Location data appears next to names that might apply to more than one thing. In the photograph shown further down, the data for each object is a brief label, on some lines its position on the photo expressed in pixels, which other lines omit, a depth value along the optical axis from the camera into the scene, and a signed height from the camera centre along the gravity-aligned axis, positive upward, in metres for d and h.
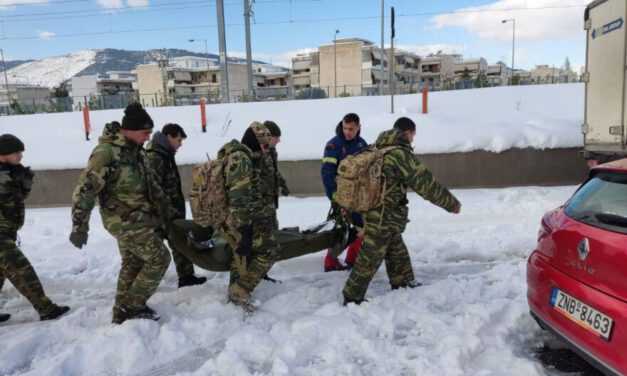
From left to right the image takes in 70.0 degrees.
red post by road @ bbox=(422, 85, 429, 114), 11.94 +0.32
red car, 2.35 -0.95
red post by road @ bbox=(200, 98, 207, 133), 11.74 +0.08
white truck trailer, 6.60 +0.43
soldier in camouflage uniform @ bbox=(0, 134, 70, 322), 3.91 -0.88
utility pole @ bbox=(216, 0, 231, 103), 15.43 +2.33
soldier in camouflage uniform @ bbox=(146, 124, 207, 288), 4.52 -0.50
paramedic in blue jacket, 4.90 -0.36
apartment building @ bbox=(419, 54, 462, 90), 98.94 +10.91
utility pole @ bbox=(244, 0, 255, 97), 18.00 +3.15
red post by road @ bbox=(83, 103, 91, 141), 11.65 +0.07
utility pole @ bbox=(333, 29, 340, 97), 70.69 +7.78
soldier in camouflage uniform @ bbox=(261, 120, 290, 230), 4.61 -0.59
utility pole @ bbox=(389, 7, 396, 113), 10.00 +1.65
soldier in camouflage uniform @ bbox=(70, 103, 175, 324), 3.46 -0.65
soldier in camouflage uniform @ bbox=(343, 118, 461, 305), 3.86 -0.76
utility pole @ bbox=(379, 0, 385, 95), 21.53 +4.38
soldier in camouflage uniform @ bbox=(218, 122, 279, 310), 3.67 -0.83
